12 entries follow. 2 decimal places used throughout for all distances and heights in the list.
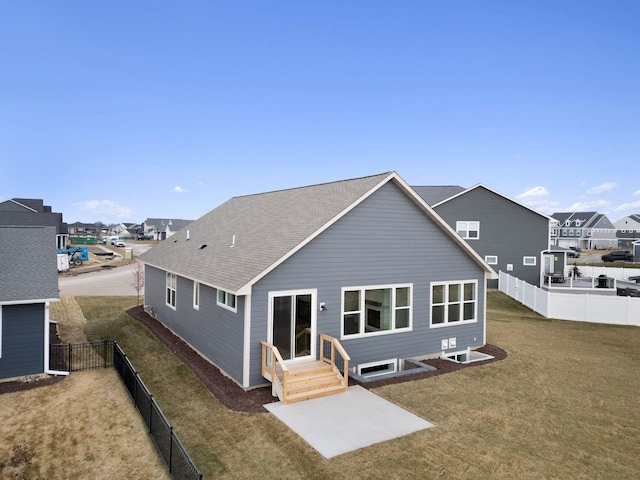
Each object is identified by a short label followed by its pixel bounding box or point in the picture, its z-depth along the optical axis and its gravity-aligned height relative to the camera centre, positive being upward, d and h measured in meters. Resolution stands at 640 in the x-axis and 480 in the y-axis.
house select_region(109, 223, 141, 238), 139.98 +3.19
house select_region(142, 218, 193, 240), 111.50 +3.50
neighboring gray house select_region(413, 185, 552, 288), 33.59 +1.09
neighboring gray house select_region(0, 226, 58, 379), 11.73 -2.35
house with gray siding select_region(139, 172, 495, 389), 11.78 -1.39
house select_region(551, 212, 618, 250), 89.81 +2.56
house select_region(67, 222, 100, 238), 134.12 +2.59
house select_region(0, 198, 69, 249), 43.16 +2.29
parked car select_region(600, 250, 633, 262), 59.38 -2.04
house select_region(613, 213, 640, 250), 88.25 +3.17
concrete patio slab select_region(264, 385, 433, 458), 8.50 -4.22
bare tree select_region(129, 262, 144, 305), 27.50 -3.08
